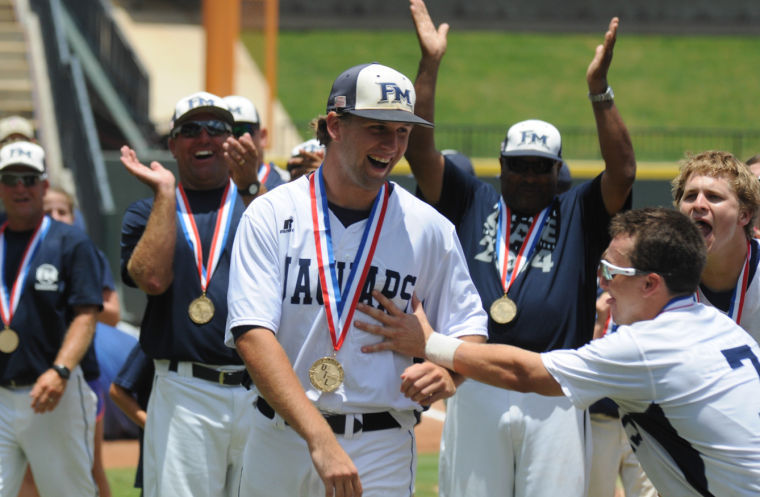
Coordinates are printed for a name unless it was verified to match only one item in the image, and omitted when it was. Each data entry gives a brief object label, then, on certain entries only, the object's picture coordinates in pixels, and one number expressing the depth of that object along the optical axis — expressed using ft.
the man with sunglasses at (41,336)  44.21
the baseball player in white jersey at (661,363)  27.07
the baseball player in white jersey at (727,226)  33.45
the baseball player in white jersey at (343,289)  28.60
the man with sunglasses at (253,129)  47.13
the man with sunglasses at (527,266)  36.73
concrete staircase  104.83
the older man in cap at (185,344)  37.55
